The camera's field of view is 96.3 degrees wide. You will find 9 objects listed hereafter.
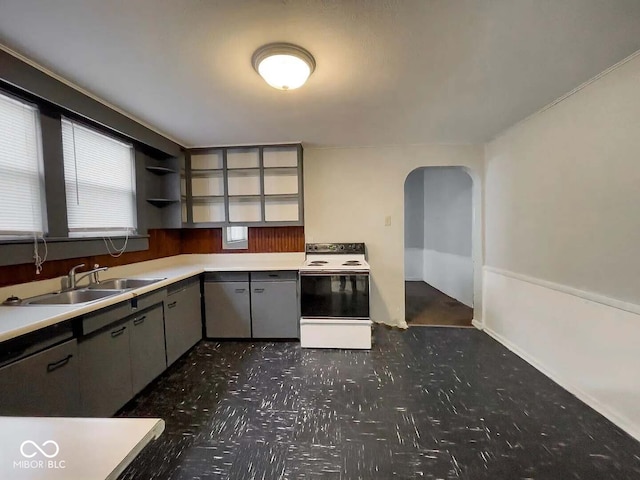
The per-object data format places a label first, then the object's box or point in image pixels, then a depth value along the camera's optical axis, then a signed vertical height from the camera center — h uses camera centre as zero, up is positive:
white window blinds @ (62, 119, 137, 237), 2.18 +0.44
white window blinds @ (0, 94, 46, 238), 1.72 +0.41
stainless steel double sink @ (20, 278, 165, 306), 1.90 -0.43
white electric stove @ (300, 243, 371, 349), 2.95 -0.81
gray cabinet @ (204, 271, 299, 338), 3.15 -0.78
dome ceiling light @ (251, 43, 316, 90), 1.59 +0.96
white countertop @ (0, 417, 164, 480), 0.52 -0.43
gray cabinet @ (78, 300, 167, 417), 1.69 -0.82
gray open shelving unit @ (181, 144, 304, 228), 3.41 +0.54
